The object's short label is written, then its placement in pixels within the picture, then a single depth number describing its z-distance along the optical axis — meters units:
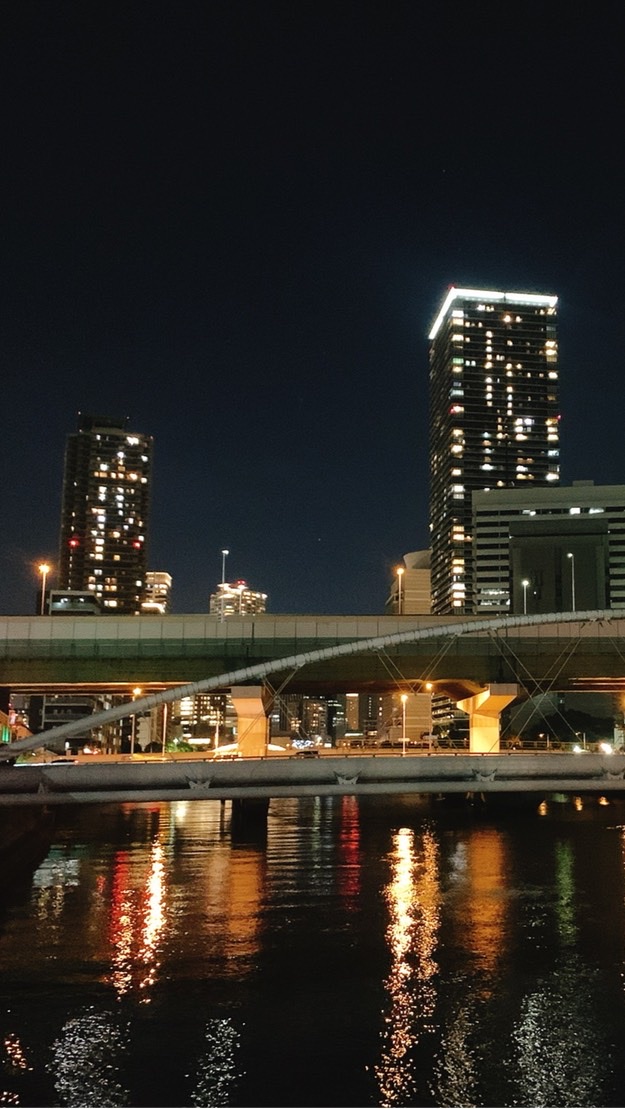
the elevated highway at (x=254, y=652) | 72.88
